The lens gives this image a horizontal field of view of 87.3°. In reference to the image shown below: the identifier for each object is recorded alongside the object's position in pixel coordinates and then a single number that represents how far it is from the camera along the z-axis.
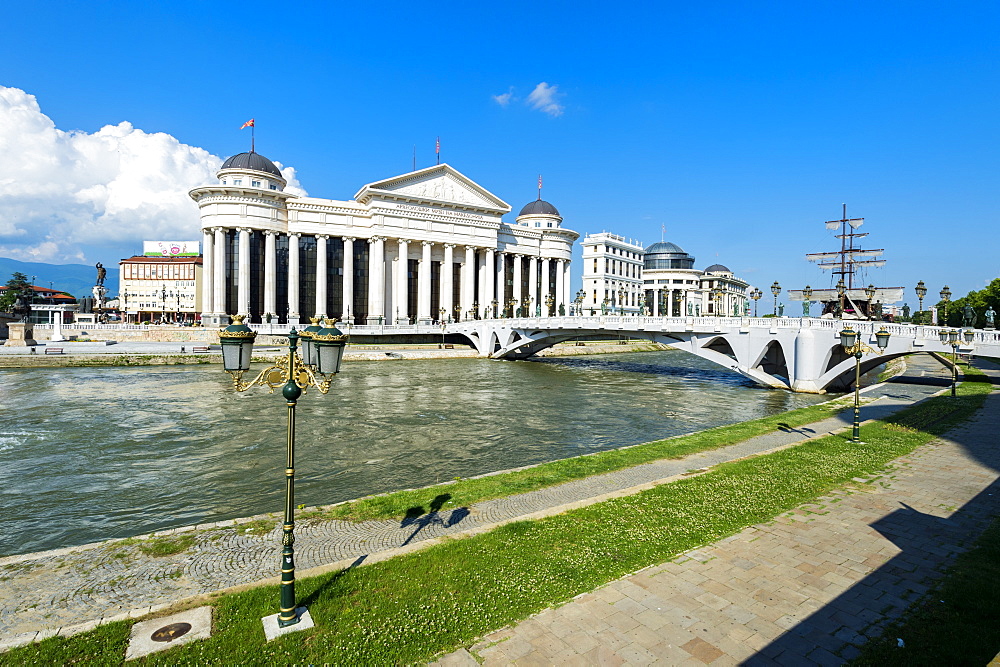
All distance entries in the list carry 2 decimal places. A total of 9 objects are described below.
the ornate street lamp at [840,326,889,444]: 20.76
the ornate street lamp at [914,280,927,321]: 27.43
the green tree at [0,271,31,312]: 93.50
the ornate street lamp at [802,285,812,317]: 55.66
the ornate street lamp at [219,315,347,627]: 7.23
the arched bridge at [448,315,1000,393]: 30.59
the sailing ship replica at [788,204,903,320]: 50.41
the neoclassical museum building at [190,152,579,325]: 79.50
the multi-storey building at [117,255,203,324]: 129.00
